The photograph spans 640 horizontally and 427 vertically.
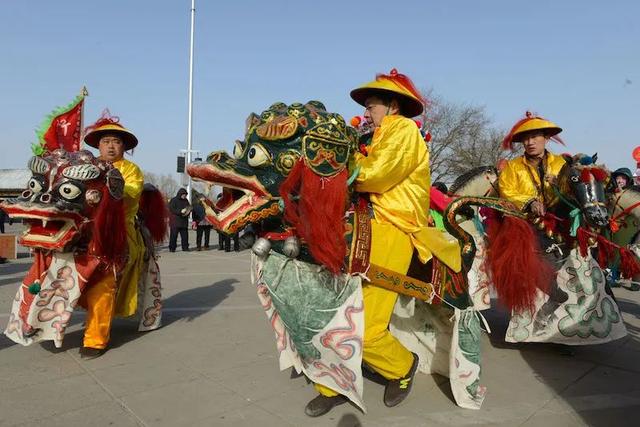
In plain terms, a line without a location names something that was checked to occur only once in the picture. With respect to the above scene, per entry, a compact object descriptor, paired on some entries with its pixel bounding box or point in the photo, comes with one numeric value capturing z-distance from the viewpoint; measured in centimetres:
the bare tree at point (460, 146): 2734
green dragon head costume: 223
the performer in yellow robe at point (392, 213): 242
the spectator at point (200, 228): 1336
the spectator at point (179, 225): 1216
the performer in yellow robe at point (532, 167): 403
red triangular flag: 411
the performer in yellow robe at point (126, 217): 395
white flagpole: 2211
